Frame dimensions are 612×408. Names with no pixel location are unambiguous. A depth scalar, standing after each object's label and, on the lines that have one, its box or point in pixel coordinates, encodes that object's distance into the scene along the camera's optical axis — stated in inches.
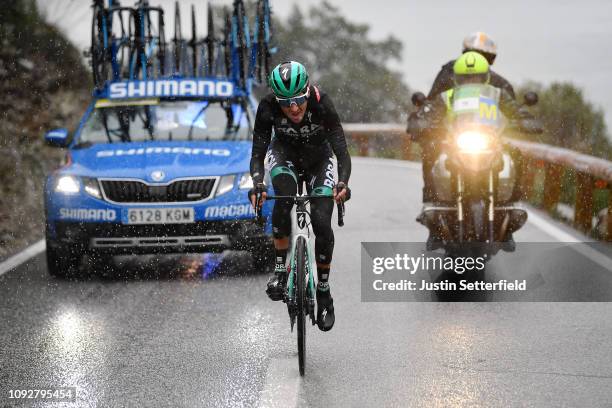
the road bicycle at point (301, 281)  480.1
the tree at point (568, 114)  2785.4
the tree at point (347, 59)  4281.5
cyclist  513.3
